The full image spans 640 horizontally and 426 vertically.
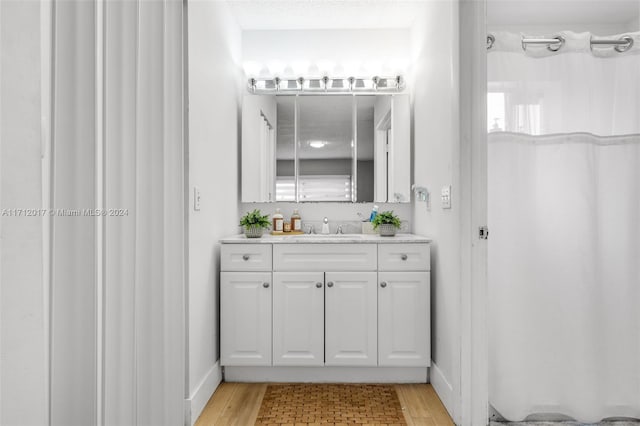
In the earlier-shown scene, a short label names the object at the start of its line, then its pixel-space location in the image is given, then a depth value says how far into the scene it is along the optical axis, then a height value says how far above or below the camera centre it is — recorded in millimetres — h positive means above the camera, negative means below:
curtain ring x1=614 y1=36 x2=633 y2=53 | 1825 +800
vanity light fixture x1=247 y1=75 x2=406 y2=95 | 2838 +958
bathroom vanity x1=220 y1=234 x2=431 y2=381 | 2221 -513
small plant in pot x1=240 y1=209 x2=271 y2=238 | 2406 -55
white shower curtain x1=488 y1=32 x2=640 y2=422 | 1846 -71
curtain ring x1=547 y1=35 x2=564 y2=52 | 1829 +802
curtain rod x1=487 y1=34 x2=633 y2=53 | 1812 +810
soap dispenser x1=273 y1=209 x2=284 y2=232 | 2768 -50
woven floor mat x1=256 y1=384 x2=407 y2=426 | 1841 -970
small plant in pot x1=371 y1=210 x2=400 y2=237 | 2453 -52
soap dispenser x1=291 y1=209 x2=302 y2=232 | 2807 -51
